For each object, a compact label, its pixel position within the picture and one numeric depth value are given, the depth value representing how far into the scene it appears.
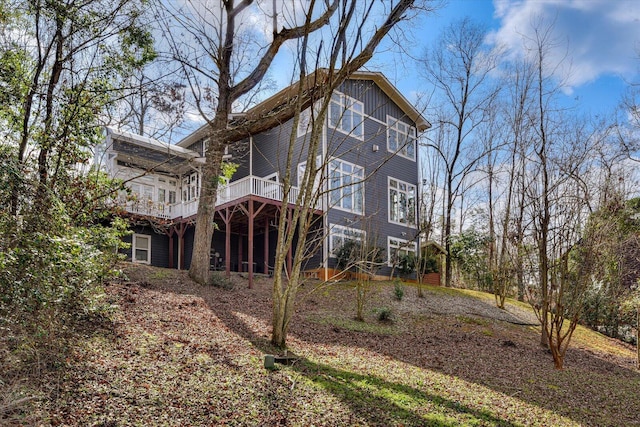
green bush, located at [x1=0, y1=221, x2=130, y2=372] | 5.09
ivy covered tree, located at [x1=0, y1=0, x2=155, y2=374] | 5.35
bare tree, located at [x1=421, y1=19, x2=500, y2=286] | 22.61
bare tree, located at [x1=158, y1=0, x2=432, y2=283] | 7.52
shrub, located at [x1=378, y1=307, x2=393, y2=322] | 12.77
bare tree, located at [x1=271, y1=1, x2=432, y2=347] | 7.39
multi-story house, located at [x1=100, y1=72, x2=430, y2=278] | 17.69
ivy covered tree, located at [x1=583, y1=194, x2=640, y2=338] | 9.81
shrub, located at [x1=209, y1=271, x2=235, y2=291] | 13.53
